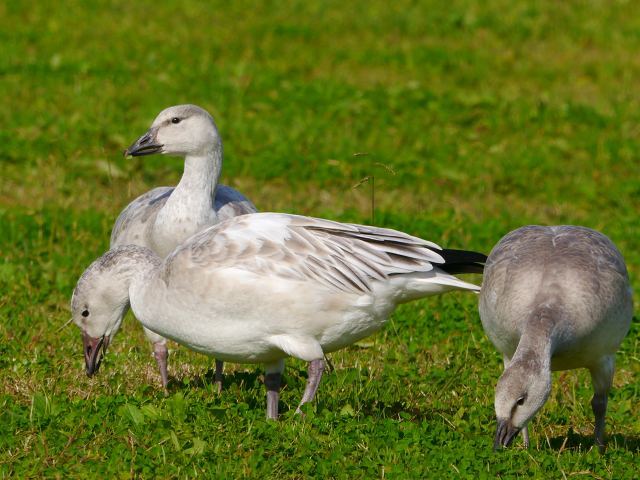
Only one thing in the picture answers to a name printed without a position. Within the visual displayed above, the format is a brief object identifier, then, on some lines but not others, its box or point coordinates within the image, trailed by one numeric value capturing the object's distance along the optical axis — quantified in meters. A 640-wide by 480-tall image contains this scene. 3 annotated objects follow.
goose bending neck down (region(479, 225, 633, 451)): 11.11
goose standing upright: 14.80
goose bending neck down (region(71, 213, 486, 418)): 11.72
